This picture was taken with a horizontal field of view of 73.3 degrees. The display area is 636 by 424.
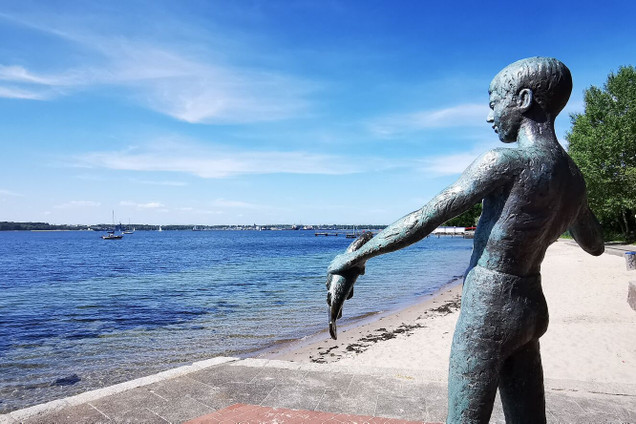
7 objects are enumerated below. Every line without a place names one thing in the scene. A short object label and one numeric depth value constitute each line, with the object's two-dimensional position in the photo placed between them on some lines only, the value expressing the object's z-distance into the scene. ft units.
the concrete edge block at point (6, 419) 13.67
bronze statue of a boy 6.87
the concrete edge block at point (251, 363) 18.93
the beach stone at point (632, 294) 36.07
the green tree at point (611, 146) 100.32
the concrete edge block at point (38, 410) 14.05
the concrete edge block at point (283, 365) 18.51
